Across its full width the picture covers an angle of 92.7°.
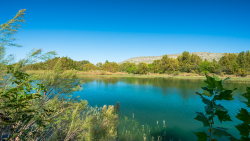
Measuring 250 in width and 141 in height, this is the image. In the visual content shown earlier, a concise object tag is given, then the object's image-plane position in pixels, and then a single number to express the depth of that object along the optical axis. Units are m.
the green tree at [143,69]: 70.88
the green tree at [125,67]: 90.75
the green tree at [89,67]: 75.19
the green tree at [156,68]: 73.44
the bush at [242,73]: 45.24
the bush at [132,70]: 74.99
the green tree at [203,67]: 59.18
